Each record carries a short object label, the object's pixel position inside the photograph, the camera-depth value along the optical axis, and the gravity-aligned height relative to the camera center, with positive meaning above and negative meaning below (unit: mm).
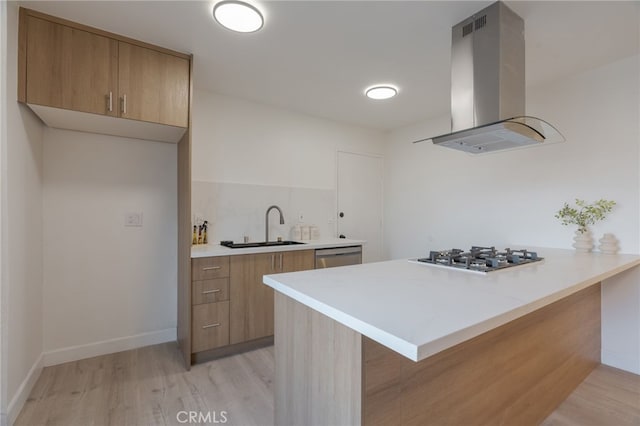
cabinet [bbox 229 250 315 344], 2420 -706
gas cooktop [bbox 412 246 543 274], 1562 -278
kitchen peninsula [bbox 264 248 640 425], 889 -522
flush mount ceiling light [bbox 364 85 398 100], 2777 +1201
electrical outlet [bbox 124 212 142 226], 2514 -55
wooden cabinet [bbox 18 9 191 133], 1739 +937
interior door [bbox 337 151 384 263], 3871 +192
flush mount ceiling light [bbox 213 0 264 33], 1670 +1198
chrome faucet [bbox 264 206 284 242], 3137 -115
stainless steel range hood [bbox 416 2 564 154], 1602 +761
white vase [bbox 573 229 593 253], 2279 -225
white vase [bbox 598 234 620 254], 2162 -232
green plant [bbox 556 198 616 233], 2291 +10
